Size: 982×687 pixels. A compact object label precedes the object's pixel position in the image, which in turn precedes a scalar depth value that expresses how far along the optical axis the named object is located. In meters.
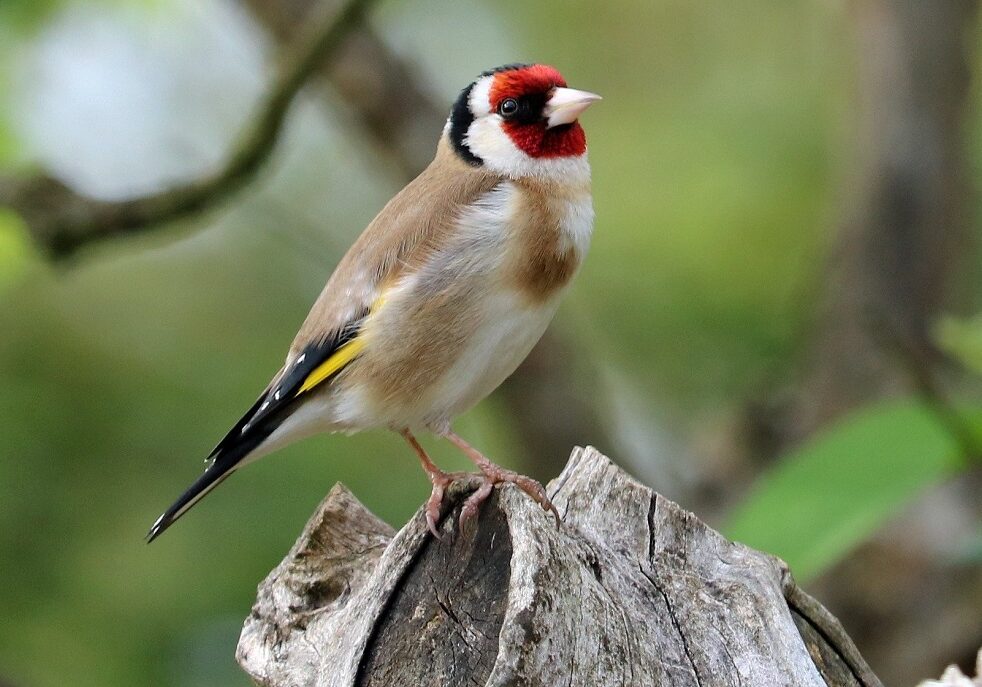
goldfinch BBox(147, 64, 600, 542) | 7.17
